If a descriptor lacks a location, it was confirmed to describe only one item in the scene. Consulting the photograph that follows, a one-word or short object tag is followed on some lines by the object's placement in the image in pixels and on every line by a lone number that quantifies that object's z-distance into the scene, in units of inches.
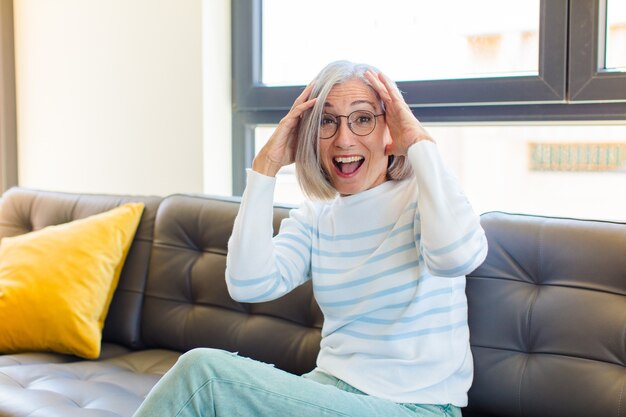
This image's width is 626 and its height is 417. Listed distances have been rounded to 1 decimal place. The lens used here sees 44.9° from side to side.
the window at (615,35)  81.9
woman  59.3
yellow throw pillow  88.7
